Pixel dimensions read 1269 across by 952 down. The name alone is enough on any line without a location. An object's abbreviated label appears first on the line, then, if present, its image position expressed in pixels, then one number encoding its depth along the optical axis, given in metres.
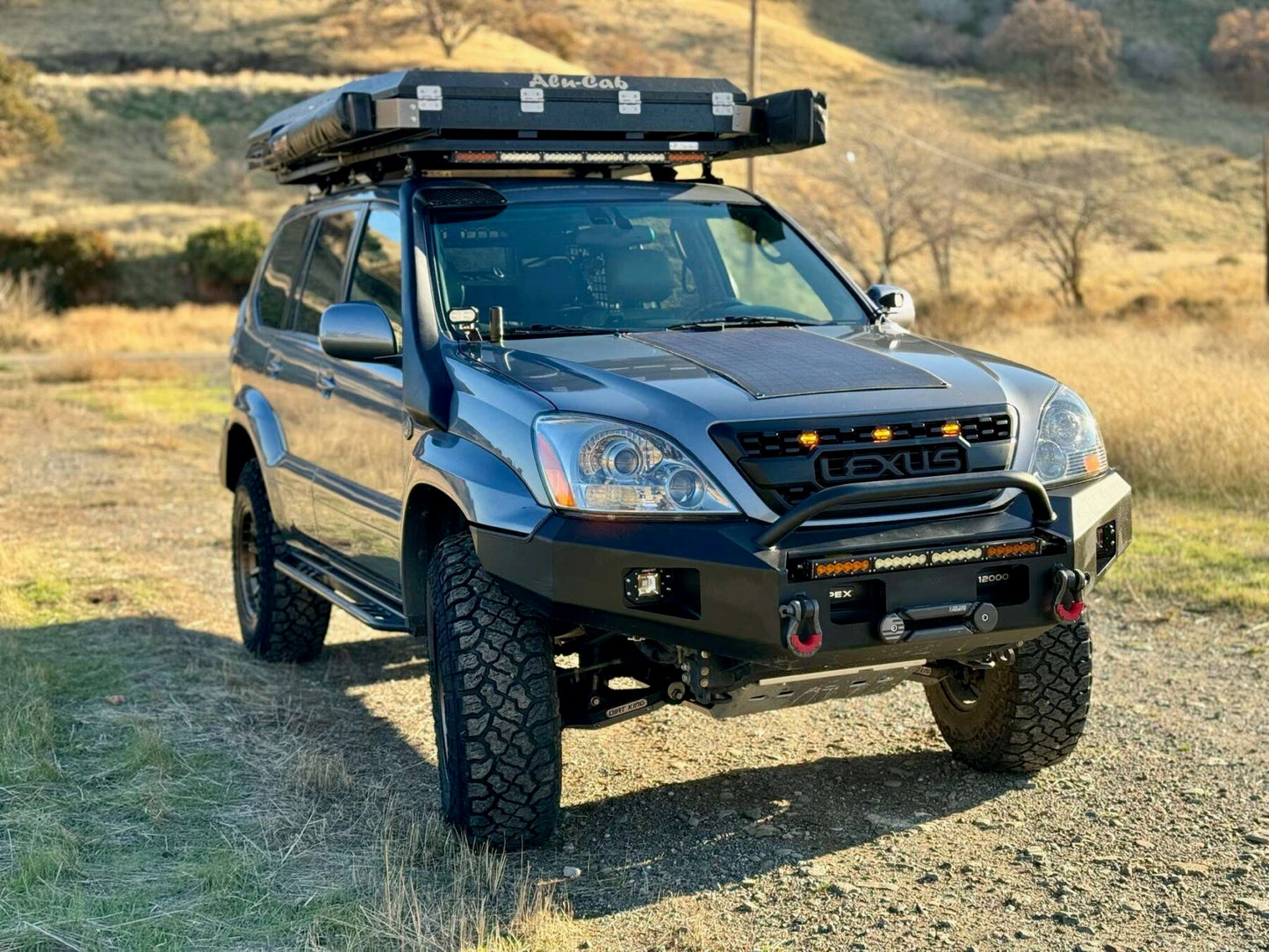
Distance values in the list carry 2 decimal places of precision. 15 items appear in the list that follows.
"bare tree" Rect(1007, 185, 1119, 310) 39.24
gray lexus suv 3.92
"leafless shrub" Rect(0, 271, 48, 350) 29.69
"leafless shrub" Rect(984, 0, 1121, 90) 81.25
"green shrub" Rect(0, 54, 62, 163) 52.66
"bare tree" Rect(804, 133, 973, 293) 40.53
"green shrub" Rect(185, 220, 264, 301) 43.53
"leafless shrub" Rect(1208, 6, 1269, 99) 81.88
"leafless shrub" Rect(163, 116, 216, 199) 53.16
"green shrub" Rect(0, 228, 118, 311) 42.09
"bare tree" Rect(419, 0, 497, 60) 72.25
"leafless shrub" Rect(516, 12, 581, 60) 76.69
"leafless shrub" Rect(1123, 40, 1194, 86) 83.50
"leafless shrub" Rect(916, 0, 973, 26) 90.94
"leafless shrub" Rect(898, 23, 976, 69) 85.44
